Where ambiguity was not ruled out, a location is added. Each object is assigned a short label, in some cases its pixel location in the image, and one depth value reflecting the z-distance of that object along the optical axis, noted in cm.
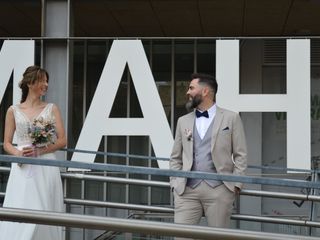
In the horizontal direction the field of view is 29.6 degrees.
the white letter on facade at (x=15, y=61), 754
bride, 512
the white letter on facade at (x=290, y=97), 707
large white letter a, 717
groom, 483
